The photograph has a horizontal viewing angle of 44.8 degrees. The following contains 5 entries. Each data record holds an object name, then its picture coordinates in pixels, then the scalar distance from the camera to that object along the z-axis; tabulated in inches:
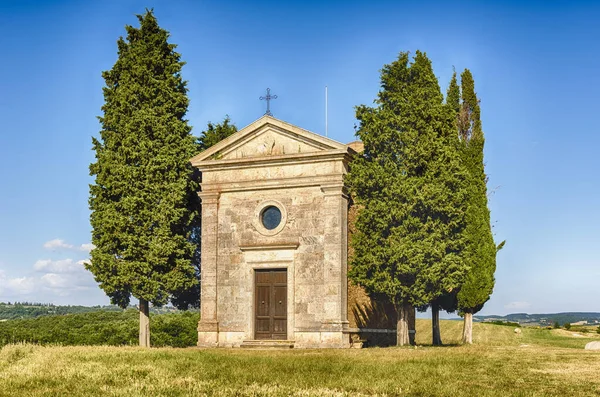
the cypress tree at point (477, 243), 1296.8
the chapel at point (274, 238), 1168.2
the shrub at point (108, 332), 1400.1
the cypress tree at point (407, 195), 1130.7
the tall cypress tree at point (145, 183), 1233.4
